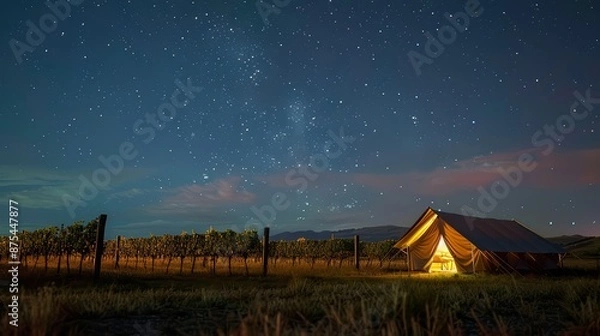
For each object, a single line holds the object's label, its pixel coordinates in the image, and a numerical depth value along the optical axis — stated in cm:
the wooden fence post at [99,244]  1861
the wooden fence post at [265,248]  2511
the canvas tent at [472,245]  2619
